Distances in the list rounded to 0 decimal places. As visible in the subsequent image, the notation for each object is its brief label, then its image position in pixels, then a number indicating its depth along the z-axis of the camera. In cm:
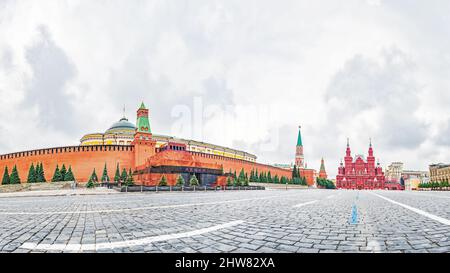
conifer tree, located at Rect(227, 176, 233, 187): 4606
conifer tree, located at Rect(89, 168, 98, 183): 5074
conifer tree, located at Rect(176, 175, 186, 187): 3625
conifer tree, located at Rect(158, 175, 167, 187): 3406
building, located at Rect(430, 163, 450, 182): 8656
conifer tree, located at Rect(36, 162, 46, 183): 4990
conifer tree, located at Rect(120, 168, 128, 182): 5064
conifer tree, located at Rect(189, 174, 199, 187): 3744
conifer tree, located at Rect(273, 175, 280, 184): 7730
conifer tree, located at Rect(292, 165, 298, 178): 9312
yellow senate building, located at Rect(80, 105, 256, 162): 7200
